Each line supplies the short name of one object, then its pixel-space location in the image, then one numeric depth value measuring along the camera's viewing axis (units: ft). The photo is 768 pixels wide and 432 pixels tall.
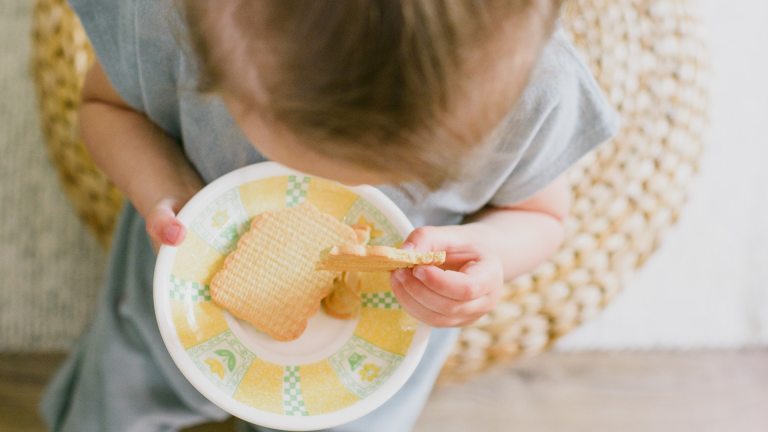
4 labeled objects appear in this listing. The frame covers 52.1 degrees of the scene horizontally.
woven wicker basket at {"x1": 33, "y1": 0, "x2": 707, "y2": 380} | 2.85
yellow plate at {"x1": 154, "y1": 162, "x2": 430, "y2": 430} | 1.91
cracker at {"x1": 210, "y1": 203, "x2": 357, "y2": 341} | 1.99
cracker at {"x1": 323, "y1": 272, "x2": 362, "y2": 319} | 2.07
